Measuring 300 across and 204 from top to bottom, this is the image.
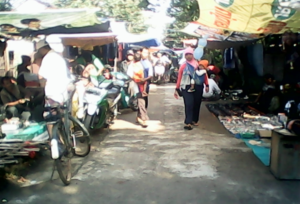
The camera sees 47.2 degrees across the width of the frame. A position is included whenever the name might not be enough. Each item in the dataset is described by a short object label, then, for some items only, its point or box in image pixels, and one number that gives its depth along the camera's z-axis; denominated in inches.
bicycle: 171.5
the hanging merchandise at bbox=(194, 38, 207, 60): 339.3
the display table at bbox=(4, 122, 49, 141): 198.1
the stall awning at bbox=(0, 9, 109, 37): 206.7
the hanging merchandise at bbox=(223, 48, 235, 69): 555.8
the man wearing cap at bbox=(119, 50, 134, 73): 447.0
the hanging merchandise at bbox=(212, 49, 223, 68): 661.4
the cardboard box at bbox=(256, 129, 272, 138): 267.1
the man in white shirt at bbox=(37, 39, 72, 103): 193.5
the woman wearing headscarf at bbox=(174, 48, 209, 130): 300.7
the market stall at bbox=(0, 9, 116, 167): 176.1
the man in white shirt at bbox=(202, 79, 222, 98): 468.8
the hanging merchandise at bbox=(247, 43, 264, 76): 455.5
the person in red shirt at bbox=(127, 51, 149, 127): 314.0
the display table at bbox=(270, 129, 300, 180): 181.6
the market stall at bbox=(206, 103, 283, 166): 246.8
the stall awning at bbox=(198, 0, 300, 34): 184.7
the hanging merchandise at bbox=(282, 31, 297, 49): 281.1
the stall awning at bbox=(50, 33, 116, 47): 322.5
